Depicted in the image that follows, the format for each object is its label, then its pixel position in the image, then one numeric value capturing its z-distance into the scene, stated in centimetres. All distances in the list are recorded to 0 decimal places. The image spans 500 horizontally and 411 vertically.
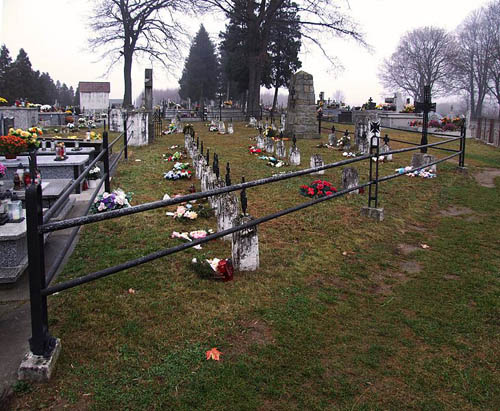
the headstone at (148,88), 2060
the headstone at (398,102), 3059
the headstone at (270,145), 1565
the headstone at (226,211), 541
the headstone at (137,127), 1833
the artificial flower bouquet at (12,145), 866
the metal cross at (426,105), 1208
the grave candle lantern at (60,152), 884
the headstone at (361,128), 1647
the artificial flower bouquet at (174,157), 1359
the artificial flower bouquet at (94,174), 927
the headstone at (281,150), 1417
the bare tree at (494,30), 5556
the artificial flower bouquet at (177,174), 1036
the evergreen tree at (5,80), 5069
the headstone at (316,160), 1042
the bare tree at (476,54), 5800
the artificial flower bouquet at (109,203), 676
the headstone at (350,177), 859
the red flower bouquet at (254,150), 1540
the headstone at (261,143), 1699
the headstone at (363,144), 1606
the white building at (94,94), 7381
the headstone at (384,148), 1233
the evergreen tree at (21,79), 5222
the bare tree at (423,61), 6094
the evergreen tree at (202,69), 6241
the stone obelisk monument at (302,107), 1995
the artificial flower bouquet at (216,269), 447
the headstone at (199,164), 938
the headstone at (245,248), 466
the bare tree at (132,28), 3391
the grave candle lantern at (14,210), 477
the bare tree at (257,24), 3030
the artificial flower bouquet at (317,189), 844
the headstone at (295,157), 1263
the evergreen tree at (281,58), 4197
